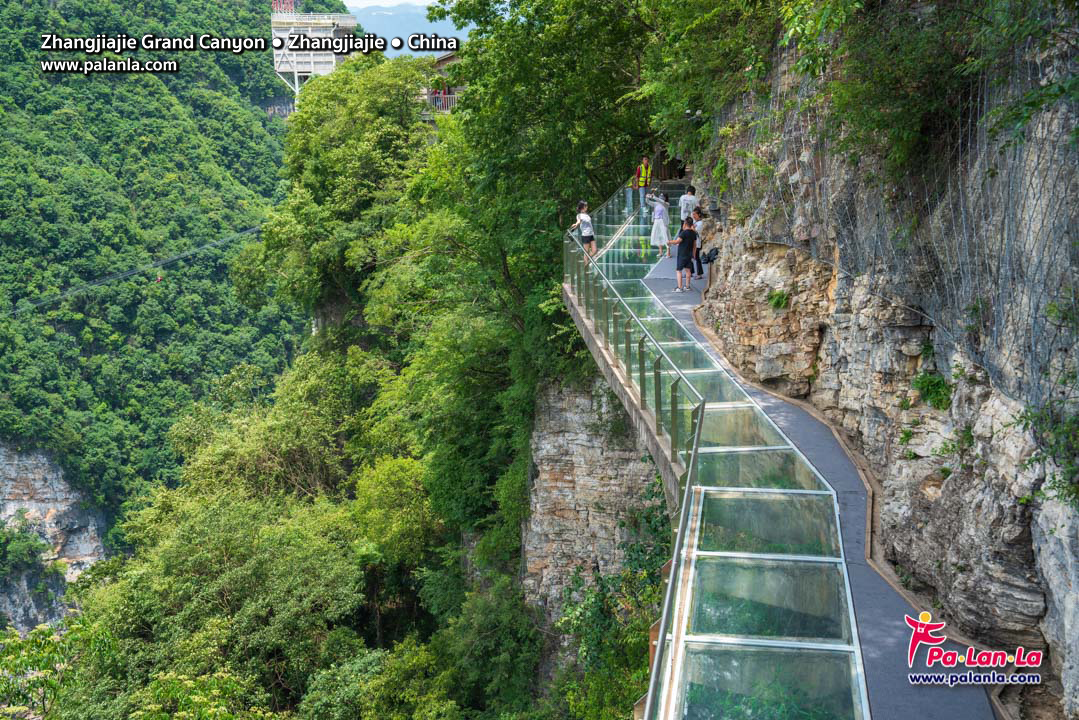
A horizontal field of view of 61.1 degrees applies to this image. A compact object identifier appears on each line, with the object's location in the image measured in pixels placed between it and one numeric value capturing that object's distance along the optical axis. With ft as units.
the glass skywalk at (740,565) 16.40
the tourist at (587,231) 50.34
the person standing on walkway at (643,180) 54.34
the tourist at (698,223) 49.88
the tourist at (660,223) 51.21
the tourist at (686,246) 46.83
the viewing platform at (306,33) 213.46
